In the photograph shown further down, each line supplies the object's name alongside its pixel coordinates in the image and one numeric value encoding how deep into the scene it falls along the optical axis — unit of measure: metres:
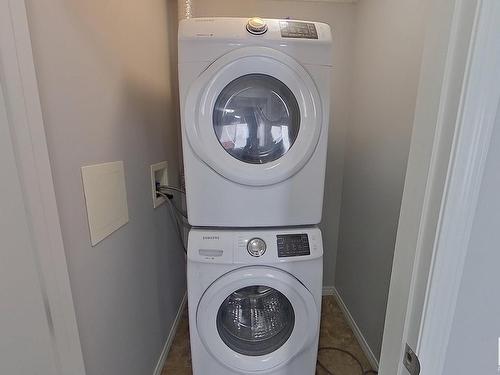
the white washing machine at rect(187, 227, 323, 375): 1.16
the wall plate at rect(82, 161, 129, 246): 0.88
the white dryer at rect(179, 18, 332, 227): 1.08
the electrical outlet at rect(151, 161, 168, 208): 1.48
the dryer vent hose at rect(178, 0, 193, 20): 1.56
